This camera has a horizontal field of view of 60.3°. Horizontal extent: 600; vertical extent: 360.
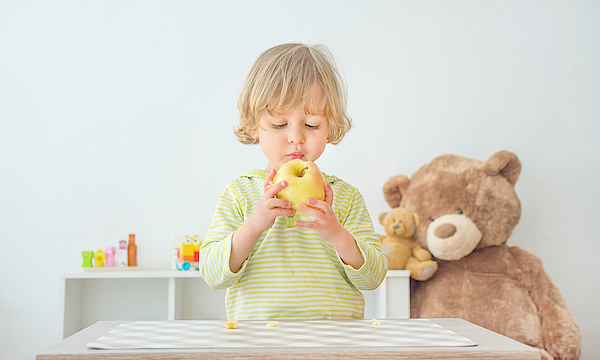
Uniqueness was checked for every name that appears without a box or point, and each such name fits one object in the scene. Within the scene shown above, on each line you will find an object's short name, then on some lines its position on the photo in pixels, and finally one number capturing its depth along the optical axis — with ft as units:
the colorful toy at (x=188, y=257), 5.86
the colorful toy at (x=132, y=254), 6.18
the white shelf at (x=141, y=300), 5.99
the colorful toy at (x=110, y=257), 6.08
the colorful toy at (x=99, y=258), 5.98
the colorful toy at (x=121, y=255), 6.14
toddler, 2.47
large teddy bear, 5.41
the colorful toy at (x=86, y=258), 5.96
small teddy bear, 5.60
